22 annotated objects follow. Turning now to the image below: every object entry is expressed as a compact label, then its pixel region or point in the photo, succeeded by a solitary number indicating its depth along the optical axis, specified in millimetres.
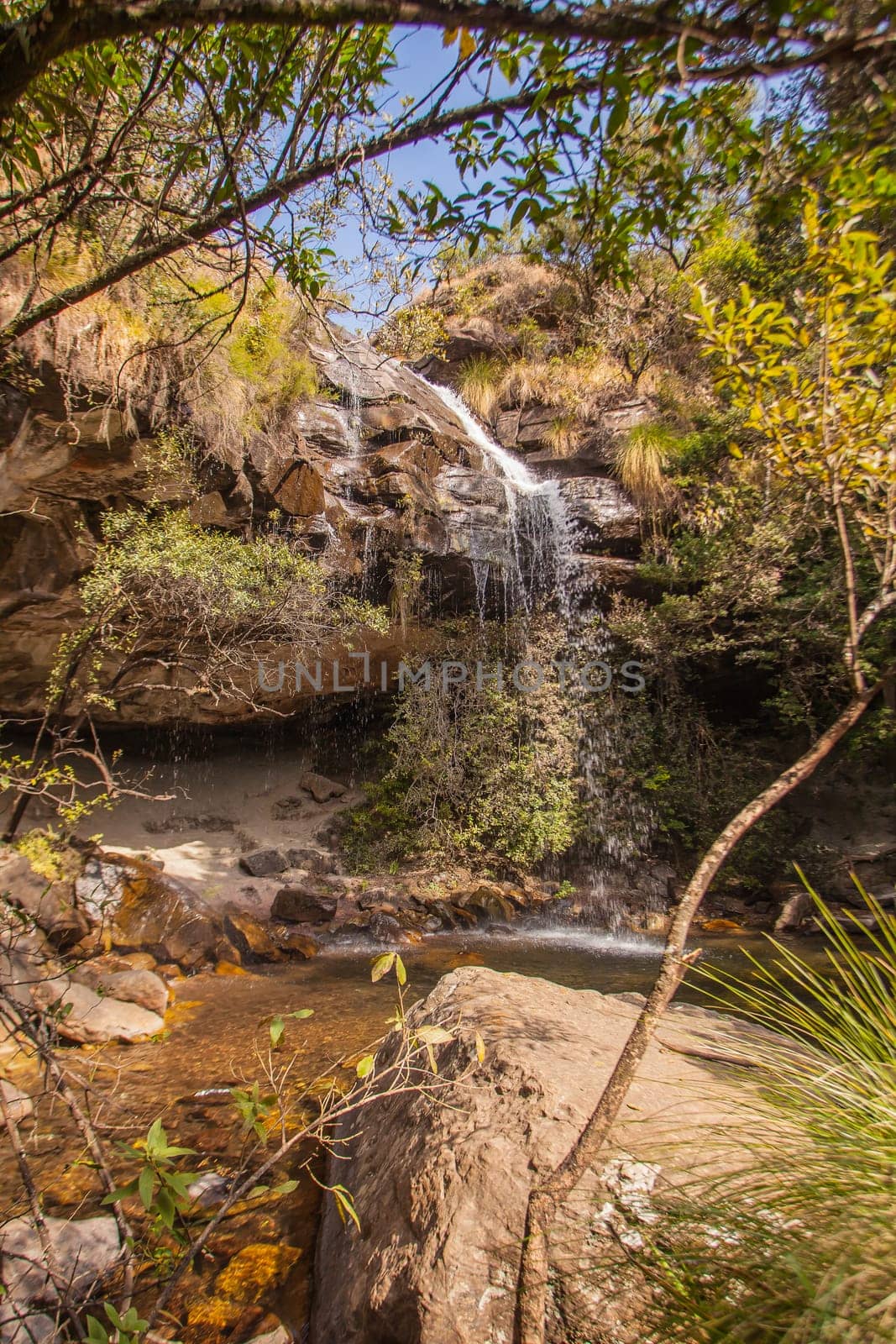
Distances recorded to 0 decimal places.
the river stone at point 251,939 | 5980
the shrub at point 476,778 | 8531
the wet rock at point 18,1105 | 3025
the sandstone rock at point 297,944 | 6113
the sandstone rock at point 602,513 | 9312
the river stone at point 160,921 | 5625
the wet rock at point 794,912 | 6875
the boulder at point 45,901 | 4918
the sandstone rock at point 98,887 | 5652
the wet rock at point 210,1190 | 2457
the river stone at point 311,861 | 8250
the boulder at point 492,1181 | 1354
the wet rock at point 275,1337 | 1778
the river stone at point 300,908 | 6879
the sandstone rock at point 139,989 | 4500
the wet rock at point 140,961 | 5297
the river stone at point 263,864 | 7770
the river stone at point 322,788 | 9891
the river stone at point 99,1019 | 3949
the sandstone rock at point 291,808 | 9555
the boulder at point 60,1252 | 1880
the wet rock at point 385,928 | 6734
